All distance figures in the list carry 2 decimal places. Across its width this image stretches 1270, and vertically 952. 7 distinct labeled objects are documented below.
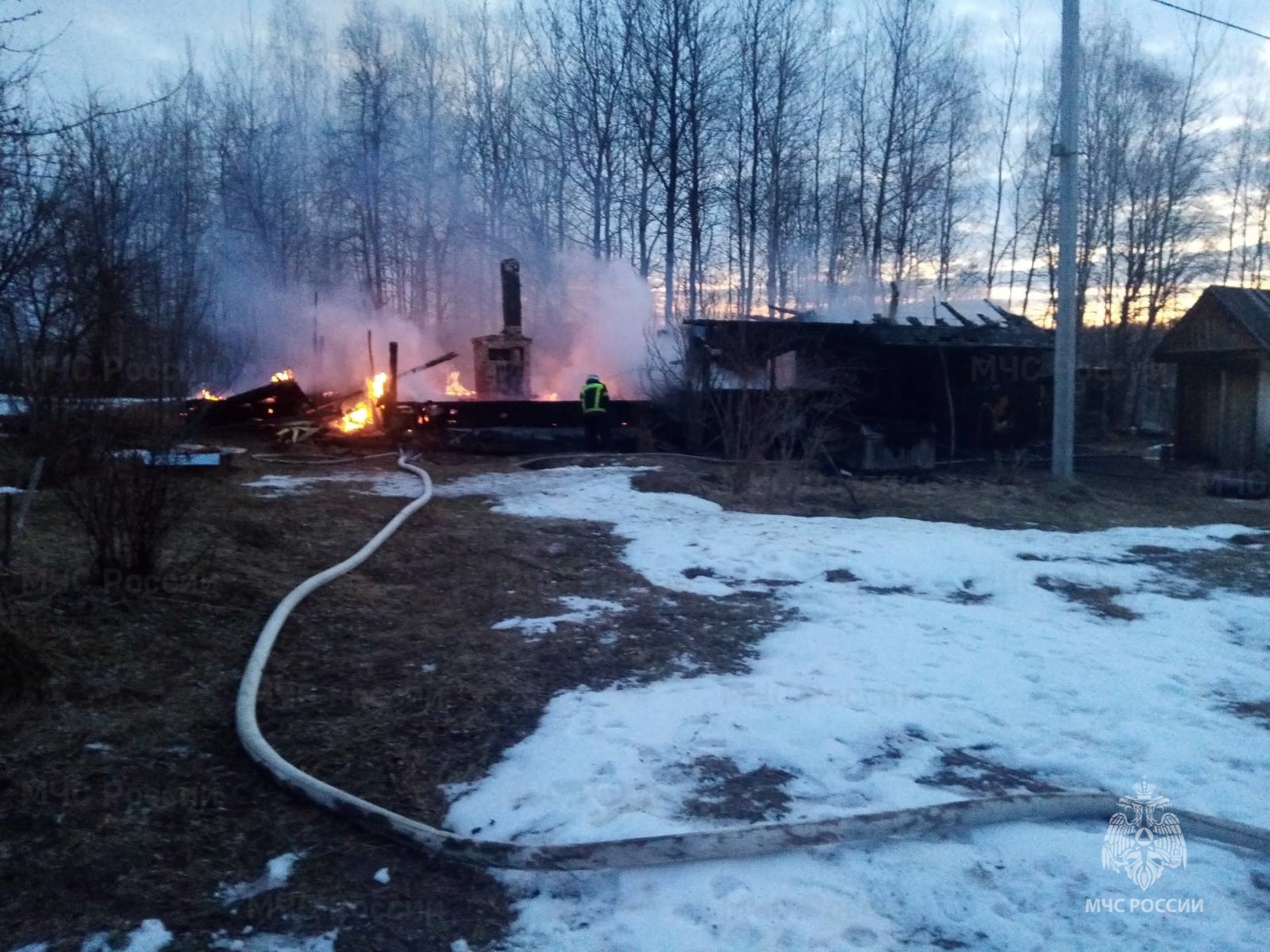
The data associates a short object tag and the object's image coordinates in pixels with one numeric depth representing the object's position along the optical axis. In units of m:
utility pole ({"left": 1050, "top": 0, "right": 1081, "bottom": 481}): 14.02
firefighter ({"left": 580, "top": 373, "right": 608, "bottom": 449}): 17.78
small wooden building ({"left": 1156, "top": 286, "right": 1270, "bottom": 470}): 18.36
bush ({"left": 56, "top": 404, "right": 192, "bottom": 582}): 5.68
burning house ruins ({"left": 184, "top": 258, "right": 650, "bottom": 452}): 18.28
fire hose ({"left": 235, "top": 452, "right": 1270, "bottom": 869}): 3.10
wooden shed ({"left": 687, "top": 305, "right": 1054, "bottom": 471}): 16.56
